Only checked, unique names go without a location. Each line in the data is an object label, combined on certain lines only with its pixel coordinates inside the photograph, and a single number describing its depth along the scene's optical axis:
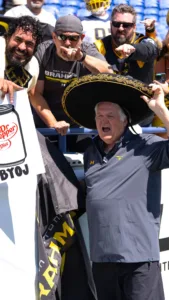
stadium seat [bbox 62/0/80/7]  13.09
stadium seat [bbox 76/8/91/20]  12.63
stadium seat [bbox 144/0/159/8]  14.64
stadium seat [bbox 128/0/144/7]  14.45
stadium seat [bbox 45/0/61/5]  12.73
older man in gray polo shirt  3.71
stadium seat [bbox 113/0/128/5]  13.66
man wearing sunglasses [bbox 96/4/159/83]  5.14
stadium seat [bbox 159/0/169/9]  14.67
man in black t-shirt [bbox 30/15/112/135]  4.61
